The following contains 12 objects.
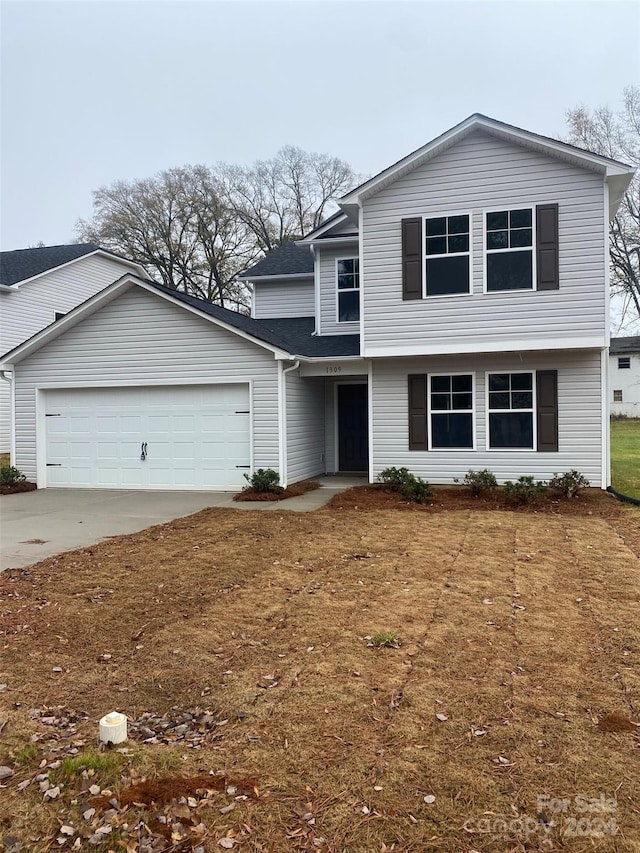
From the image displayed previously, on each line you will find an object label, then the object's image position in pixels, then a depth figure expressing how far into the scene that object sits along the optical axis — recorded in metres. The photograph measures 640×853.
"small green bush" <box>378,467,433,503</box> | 11.02
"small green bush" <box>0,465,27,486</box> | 13.63
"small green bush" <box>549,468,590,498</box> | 10.85
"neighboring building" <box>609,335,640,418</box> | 37.91
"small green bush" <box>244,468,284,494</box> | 12.07
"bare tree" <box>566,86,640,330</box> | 29.64
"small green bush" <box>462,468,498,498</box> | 11.19
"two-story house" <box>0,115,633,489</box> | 11.05
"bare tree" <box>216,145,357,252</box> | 36.03
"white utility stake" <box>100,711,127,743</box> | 3.13
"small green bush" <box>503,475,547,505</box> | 10.54
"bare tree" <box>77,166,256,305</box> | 34.53
